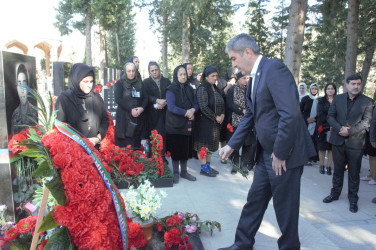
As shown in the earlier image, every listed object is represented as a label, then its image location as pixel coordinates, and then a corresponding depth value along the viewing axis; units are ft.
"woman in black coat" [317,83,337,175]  19.42
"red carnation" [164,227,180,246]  9.04
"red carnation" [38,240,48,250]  6.45
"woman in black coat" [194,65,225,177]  17.29
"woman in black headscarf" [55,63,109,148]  10.55
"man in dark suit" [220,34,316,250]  7.36
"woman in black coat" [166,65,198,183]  16.53
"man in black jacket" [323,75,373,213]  13.67
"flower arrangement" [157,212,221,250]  9.07
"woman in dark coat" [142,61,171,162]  18.98
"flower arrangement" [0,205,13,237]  8.26
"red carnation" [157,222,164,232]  9.99
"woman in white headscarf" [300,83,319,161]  21.56
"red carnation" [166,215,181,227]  9.80
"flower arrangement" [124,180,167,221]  9.34
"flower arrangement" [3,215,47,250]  7.09
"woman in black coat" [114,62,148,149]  17.52
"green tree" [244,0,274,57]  75.97
